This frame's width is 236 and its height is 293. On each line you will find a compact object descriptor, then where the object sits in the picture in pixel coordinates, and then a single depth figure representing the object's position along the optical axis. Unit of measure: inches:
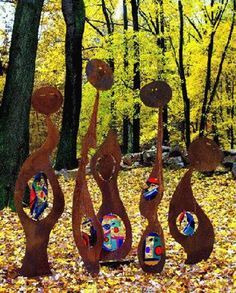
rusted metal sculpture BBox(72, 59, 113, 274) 236.7
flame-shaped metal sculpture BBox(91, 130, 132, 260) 256.8
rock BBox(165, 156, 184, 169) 634.2
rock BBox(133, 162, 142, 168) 674.2
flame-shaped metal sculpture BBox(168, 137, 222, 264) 248.2
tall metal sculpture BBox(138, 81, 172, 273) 243.4
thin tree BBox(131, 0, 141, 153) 727.1
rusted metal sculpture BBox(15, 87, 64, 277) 235.0
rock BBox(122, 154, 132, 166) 676.7
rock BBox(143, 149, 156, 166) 673.6
